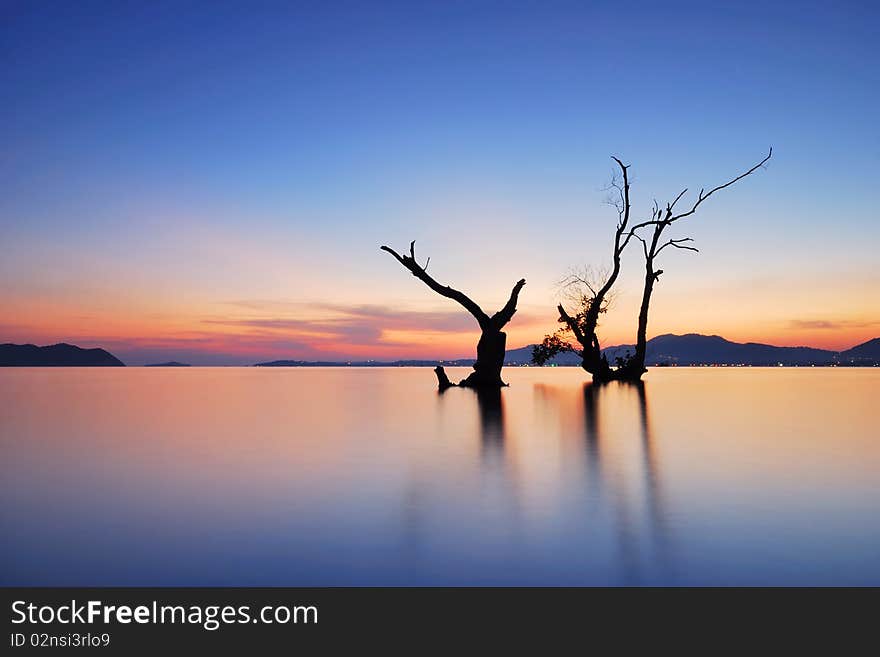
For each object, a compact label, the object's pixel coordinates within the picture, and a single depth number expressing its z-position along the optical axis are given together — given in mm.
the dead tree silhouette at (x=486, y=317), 27469
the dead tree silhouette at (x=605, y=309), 32406
